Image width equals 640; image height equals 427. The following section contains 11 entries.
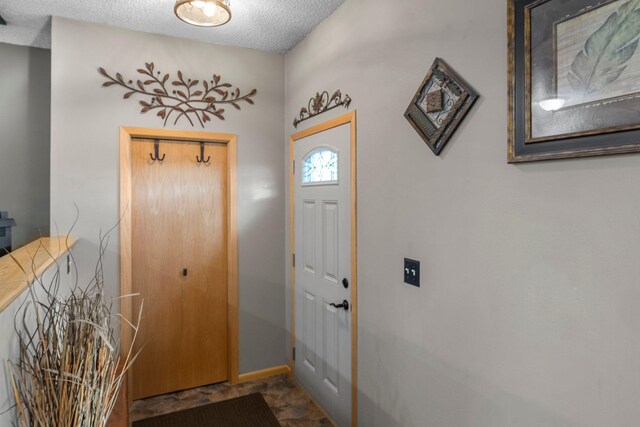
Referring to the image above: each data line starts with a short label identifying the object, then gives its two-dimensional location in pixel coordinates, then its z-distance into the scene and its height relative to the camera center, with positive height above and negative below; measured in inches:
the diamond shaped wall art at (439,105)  61.3 +18.6
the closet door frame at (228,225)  107.7 -2.4
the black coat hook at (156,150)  113.3 +19.4
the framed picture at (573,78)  40.6 +16.0
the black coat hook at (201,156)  119.1 +18.7
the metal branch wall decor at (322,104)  94.5 +29.6
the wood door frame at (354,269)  89.5 -12.0
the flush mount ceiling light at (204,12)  82.0 +44.0
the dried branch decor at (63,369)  47.7 -19.6
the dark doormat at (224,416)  101.0 -53.3
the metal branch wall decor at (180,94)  109.3 +36.1
